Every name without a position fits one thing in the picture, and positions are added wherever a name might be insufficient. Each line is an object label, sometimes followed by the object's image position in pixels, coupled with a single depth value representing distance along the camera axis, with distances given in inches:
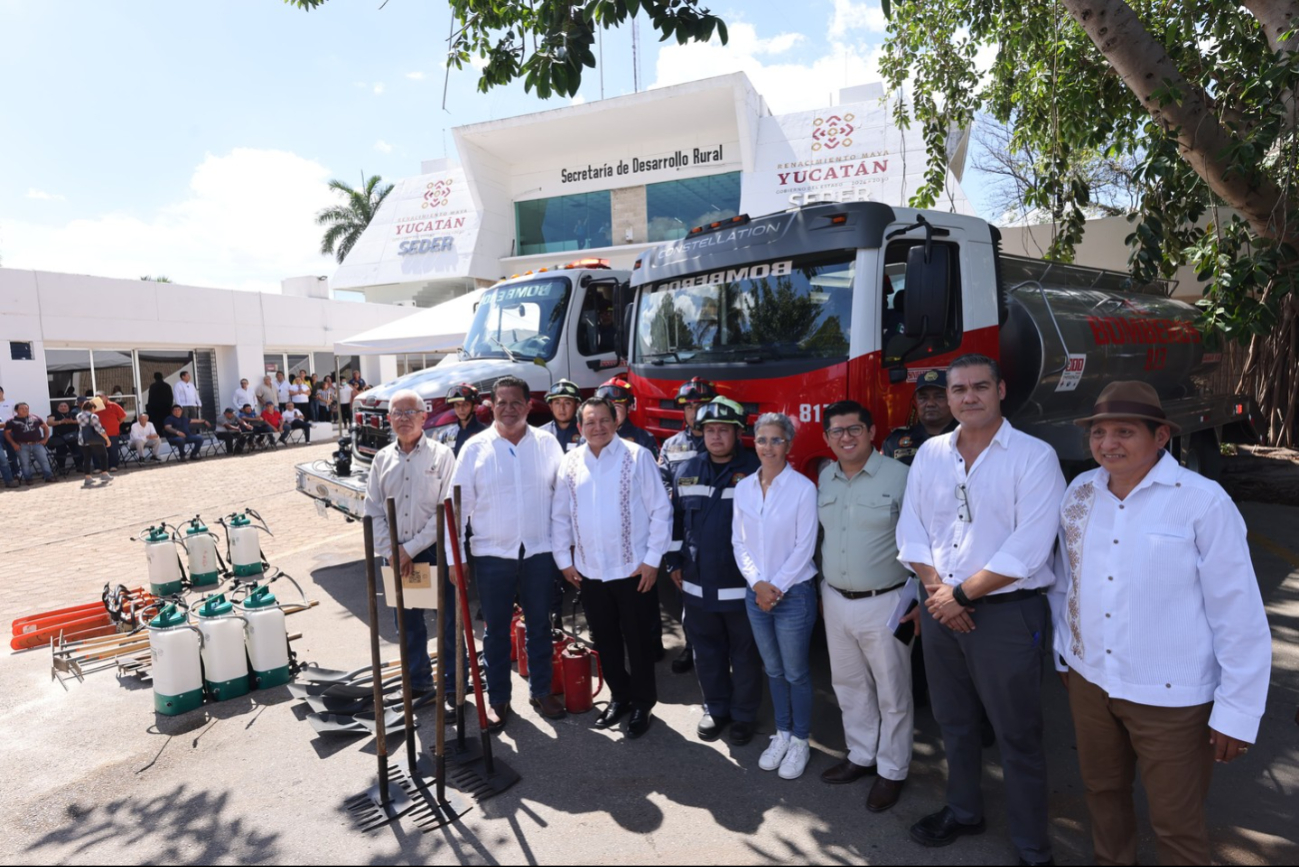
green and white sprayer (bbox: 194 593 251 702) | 188.4
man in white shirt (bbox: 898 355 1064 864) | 111.4
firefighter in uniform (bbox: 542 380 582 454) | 221.5
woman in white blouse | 145.0
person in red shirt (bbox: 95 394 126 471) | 602.5
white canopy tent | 452.1
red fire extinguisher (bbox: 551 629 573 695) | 183.8
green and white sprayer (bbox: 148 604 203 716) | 180.7
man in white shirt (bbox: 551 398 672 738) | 164.6
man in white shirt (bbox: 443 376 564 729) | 169.2
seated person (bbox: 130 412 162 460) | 651.5
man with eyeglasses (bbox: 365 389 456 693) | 176.9
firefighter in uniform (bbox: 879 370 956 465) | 171.8
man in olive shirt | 134.0
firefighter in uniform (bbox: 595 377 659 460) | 218.7
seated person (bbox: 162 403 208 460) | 685.3
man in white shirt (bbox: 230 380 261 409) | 756.5
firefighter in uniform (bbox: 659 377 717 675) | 176.7
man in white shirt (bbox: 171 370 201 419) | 712.4
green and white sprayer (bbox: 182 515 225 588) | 285.3
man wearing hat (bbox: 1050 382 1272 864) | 92.9
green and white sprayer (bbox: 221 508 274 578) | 296.2
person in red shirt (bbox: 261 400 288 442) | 770.8
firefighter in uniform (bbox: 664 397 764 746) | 156.4
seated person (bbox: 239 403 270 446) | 748.0
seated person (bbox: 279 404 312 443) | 794.8
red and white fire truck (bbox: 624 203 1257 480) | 182.7
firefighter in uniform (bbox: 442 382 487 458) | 253.0
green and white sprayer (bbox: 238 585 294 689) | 194.9
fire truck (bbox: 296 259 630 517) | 293.7
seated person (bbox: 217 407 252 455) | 723.4
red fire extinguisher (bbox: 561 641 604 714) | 178.4
